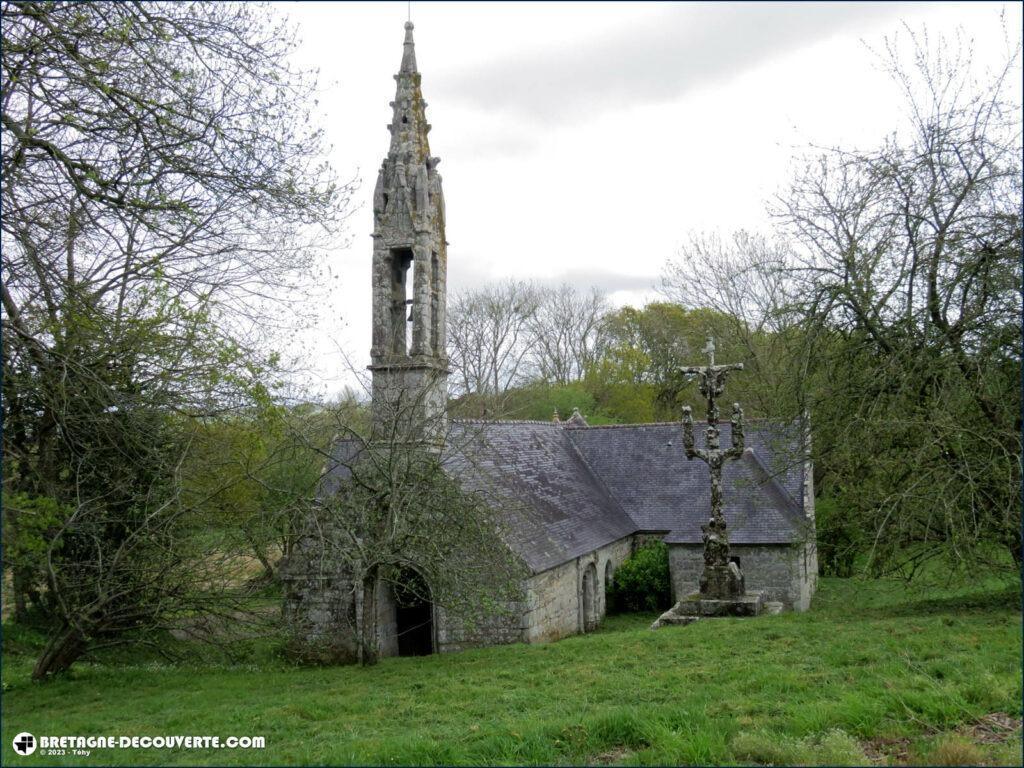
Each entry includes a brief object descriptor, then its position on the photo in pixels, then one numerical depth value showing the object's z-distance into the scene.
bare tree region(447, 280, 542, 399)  36.19
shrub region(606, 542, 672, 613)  19.27
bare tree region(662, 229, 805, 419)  18.61
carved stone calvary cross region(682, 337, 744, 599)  13.68
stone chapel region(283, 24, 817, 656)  13.59
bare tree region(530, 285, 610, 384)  43.12
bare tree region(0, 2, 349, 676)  7.05
